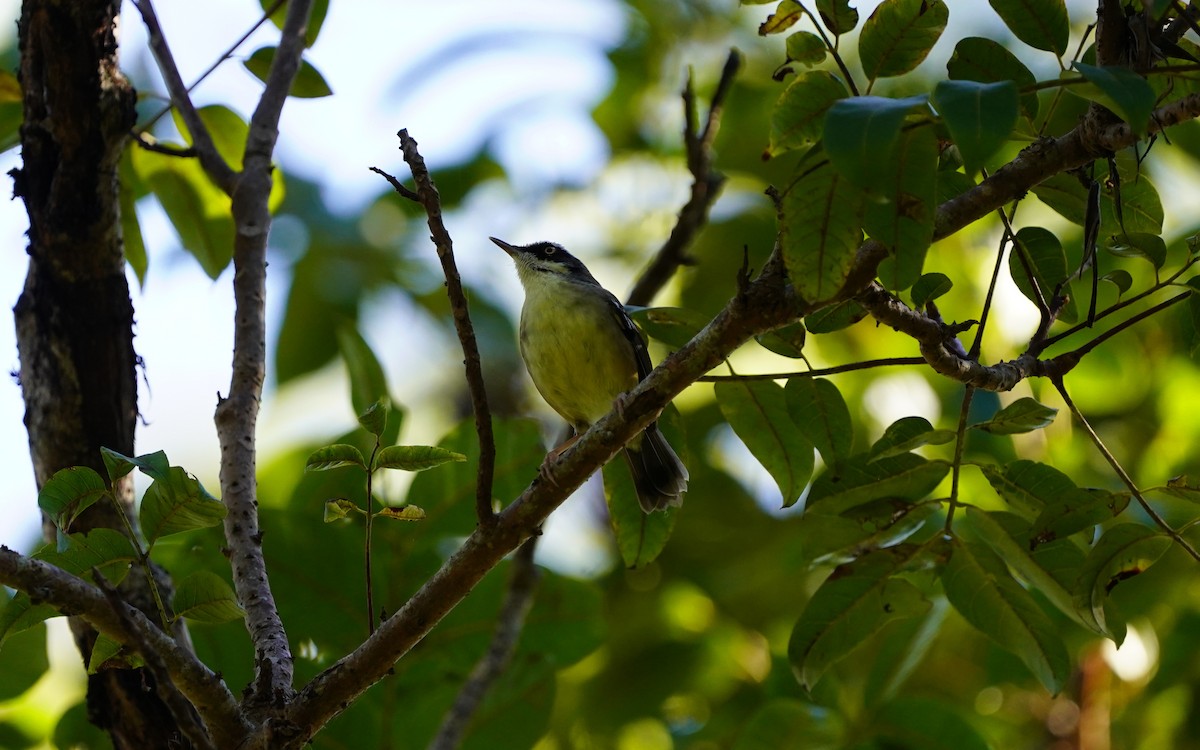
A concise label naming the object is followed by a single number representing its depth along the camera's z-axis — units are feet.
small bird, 33.06
